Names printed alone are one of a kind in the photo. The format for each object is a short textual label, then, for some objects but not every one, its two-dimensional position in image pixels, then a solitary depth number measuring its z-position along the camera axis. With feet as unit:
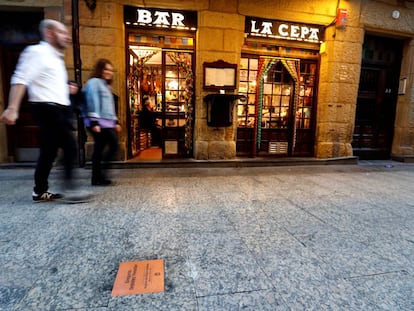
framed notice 17.81
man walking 8.23
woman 11.30
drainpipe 15.80
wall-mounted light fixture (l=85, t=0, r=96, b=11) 15.89
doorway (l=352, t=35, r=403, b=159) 22.04
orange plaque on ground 5.00
